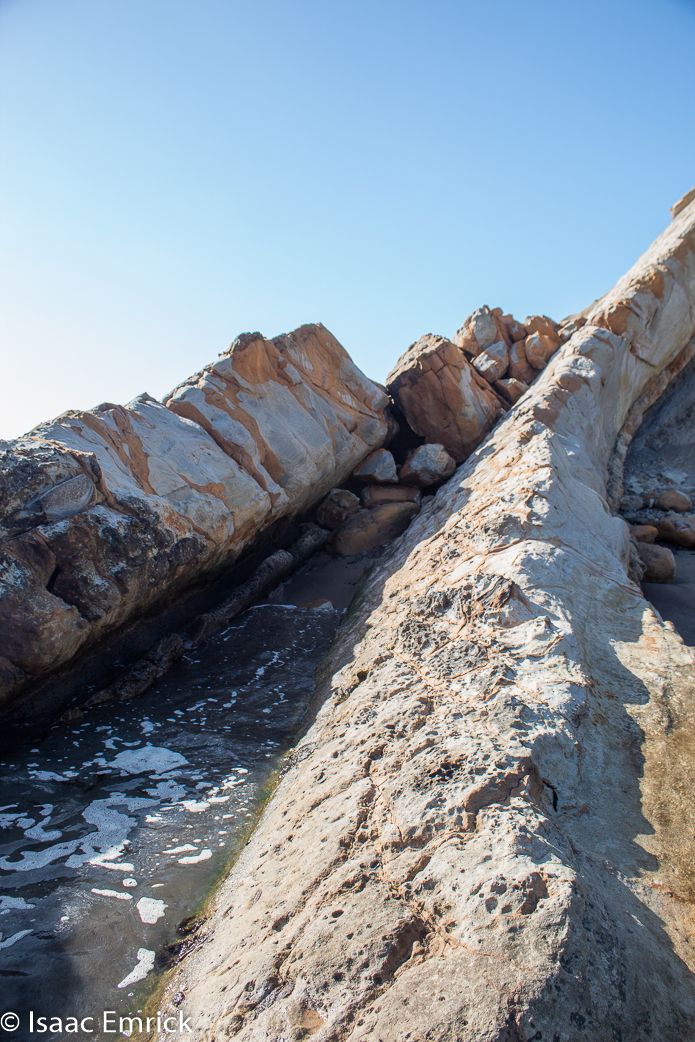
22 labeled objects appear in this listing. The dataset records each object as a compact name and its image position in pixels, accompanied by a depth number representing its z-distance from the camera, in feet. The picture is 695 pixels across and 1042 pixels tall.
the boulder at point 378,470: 28.48
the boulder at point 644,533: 23.18
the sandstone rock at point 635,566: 19.13
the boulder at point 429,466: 28.07
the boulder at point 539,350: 32.24
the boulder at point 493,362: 31.58
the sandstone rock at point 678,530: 23.98
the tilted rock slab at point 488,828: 6.21
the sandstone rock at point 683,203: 32.14
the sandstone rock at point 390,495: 28.35
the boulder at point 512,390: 30.81
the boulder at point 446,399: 28.35
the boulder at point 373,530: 26.68
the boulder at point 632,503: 26.76
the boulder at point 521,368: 32.40
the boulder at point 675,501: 26.08
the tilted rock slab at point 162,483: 14.30
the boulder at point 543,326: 33.01
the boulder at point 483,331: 32.96
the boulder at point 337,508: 27.84
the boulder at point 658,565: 21.08
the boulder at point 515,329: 33.76
